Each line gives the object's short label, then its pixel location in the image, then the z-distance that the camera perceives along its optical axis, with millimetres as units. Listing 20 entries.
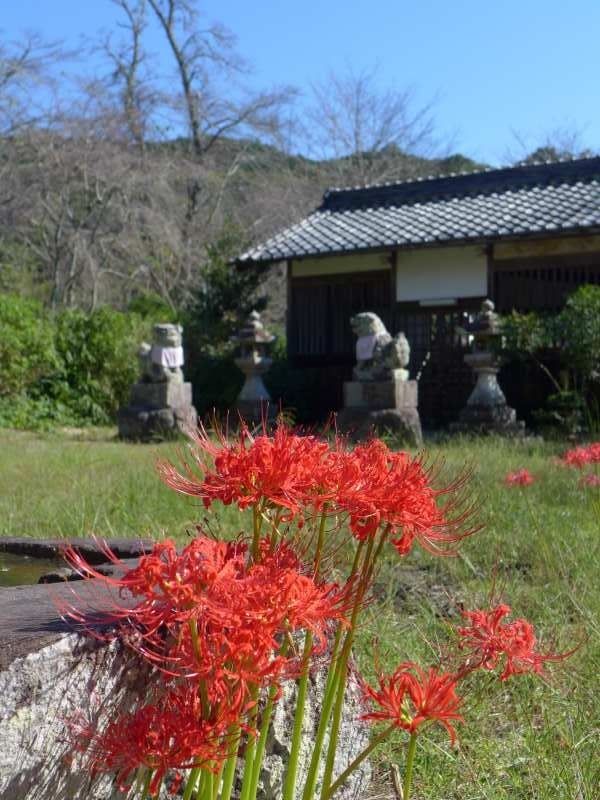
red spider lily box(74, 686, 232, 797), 1120
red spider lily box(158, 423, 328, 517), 1226
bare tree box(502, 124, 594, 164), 28620
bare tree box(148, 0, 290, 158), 24984
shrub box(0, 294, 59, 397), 14516
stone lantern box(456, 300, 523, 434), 11656
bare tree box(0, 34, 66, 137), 19094
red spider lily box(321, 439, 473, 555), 1271
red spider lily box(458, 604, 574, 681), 1425
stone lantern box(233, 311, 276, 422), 13734
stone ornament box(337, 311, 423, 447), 10703
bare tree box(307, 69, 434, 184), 28469
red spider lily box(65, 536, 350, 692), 1046
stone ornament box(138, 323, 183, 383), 12203
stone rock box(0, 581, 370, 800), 1458
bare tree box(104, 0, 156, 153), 21942
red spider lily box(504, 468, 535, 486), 4420
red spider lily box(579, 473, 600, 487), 4328
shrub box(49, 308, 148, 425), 15125
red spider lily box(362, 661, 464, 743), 1210
